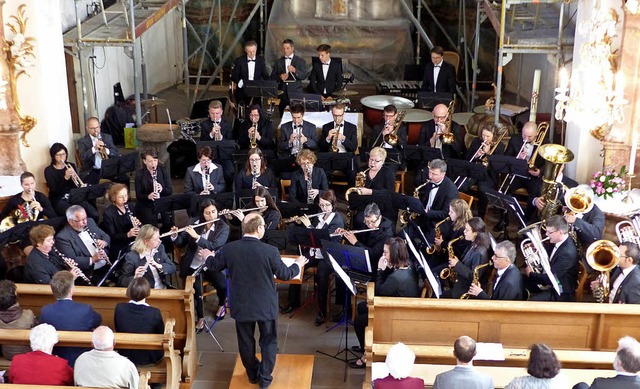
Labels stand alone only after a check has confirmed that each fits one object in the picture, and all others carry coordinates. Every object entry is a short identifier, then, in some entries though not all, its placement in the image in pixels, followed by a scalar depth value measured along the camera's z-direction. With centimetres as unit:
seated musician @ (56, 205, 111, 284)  867
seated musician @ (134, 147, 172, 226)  1007
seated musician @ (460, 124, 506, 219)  1054
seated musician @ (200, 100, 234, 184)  1145
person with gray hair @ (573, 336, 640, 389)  598
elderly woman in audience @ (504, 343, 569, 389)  600
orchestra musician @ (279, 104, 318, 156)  1134
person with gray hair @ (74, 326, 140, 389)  652
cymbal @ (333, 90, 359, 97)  1323
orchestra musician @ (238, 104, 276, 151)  1159
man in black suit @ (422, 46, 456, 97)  1323
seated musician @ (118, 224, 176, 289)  817
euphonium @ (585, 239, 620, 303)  748
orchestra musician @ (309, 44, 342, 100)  1309
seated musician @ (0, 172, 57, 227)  927
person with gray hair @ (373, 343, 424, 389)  622
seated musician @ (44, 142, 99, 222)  1019
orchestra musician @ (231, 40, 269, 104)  1315
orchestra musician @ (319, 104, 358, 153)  1138
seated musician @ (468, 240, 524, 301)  762
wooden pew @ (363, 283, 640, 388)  737
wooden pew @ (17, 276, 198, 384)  765
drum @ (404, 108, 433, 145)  1276
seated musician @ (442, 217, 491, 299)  809
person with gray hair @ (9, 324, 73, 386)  661
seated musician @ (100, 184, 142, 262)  927
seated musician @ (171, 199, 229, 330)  881
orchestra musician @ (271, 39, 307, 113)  1291
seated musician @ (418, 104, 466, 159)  1122
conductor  742
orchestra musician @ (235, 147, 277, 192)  1017
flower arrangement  944
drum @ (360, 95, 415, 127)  1343
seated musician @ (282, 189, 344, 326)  896
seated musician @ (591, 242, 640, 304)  754
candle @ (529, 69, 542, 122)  1102
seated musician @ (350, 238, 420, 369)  775
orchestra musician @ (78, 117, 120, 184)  1077
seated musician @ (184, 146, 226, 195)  1019
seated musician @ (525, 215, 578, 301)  814
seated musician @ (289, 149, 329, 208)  1004
